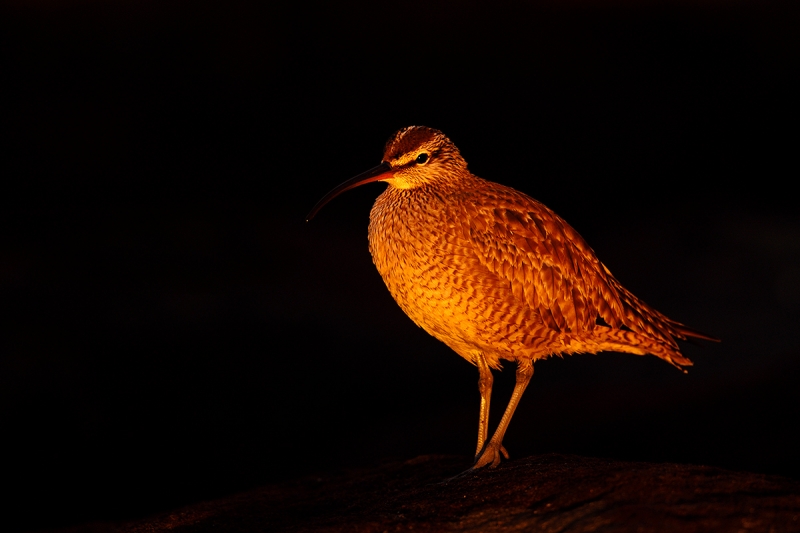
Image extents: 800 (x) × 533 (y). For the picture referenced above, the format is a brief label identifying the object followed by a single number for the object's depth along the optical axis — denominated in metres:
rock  8.26
